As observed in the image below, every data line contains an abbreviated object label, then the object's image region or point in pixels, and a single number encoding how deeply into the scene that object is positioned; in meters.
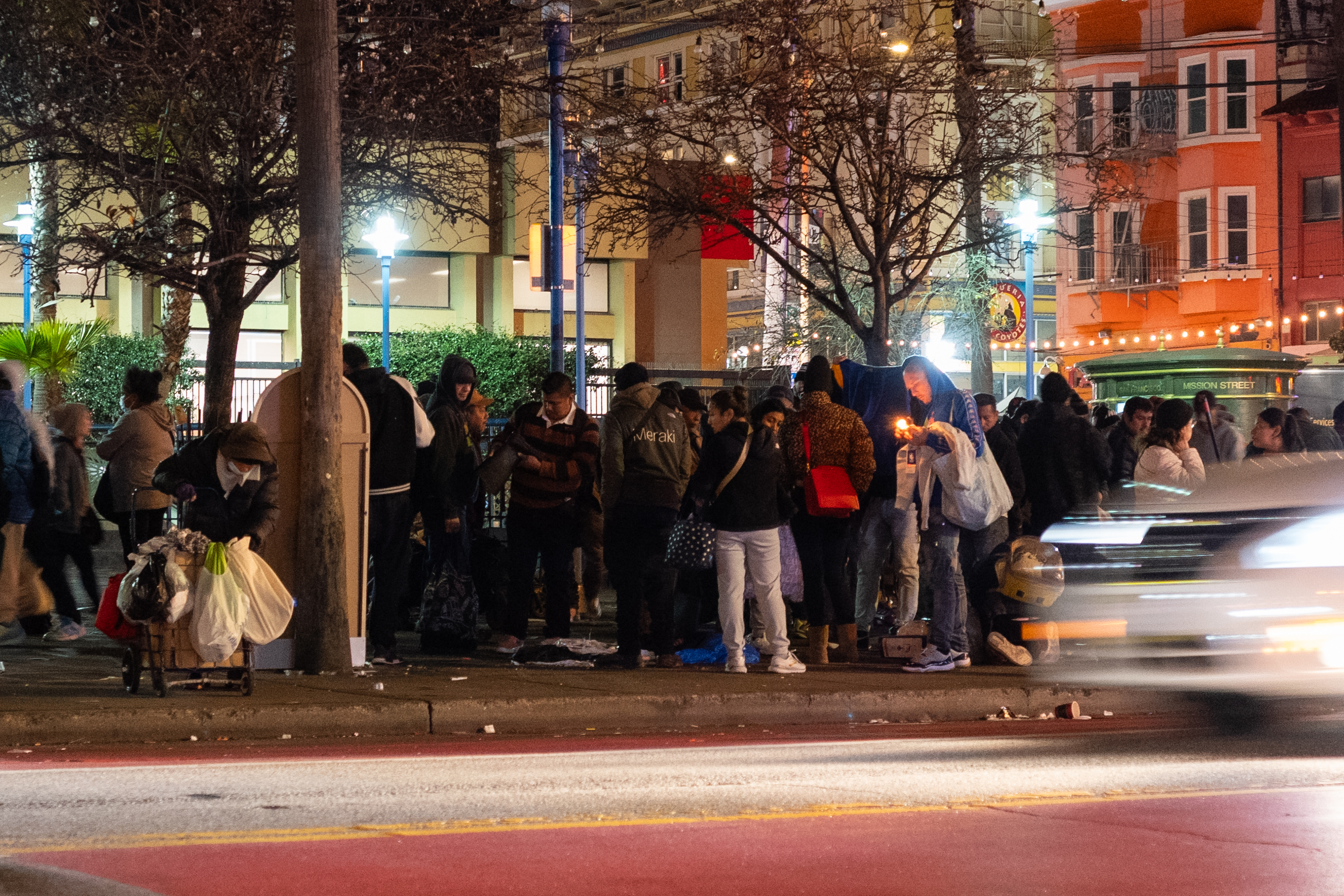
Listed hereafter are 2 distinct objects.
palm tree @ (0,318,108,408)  24.58
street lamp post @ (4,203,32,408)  29.17
